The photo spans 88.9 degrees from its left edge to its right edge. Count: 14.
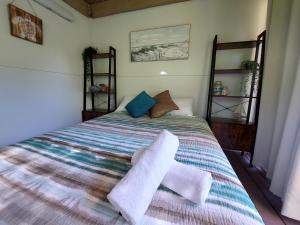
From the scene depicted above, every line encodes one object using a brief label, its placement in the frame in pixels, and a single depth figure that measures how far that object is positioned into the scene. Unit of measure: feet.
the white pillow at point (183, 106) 7.50
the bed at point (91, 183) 1.76
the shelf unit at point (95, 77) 9.56
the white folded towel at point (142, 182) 1.71
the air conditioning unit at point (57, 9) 7.16
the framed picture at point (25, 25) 6.03
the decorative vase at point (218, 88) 7.63
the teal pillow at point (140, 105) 7.43
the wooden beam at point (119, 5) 8.44
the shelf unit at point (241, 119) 6.67
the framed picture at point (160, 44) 8.35
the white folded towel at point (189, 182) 2.00
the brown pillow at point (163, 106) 7.30
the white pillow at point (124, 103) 8.59
